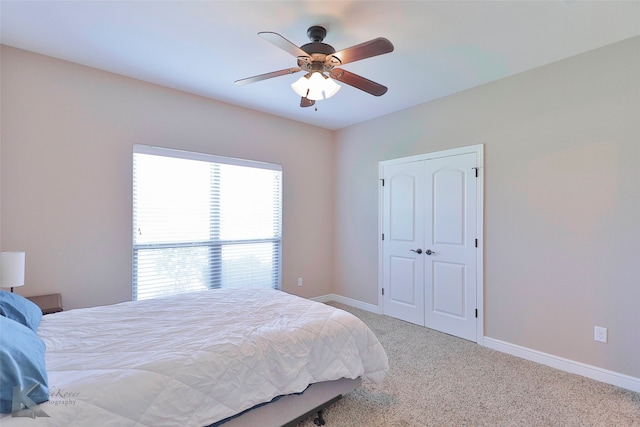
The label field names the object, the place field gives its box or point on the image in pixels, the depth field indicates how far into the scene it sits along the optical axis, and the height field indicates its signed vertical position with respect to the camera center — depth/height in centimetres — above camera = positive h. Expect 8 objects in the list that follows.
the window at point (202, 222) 322 -8
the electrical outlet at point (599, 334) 251 -99
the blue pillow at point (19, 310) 170 -55
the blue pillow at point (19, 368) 107 -59
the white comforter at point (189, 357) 126 -72
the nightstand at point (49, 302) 242 -72
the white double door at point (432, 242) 338 -32
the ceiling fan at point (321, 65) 190 +104
